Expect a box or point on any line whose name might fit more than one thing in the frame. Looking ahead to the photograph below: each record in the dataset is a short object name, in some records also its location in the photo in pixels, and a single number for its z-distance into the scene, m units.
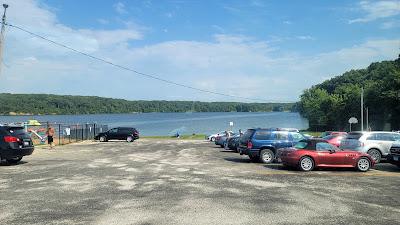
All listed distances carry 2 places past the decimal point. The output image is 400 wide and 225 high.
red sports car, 17.98
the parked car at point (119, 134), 47.25
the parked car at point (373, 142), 21.64
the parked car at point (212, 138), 49.81
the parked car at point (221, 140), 36.47
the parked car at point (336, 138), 24.99
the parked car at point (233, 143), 31.60
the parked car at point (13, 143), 19.19
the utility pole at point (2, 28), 26.59
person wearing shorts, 32.47
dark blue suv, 21.75
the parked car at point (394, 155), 18.52
